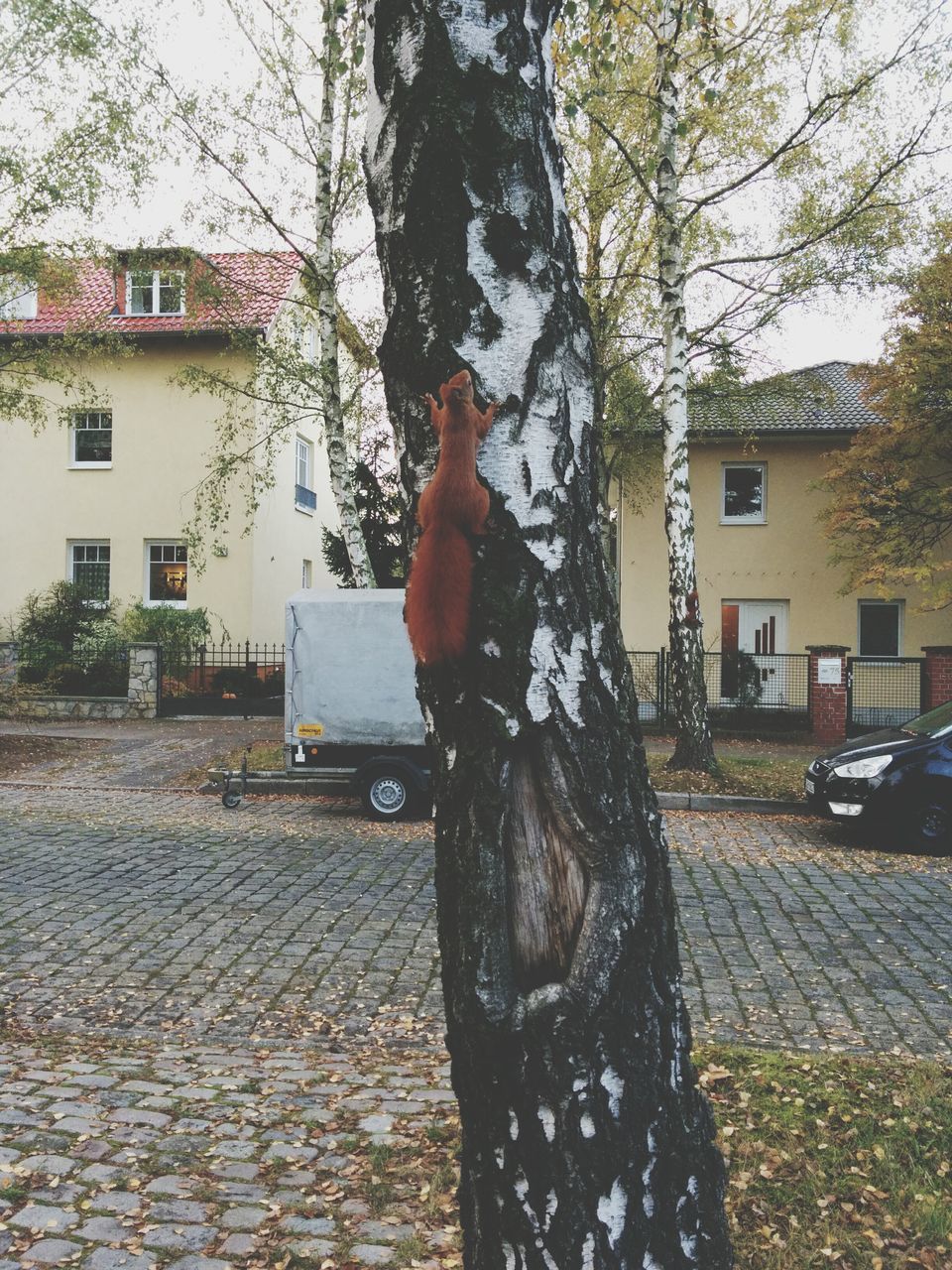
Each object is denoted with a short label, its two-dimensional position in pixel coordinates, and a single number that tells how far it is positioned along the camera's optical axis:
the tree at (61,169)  15.23
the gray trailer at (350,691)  11.56
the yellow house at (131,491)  25.48
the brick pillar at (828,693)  18.97
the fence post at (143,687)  20.66
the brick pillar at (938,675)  19.38
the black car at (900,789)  9.80
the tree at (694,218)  13.05
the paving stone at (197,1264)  2.92
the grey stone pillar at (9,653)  21.17
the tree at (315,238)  14.79
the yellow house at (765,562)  25.25
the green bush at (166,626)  23.66
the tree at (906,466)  19.61
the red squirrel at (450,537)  2.17
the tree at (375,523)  21.08
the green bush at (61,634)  21.69
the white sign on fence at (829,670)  18.92
